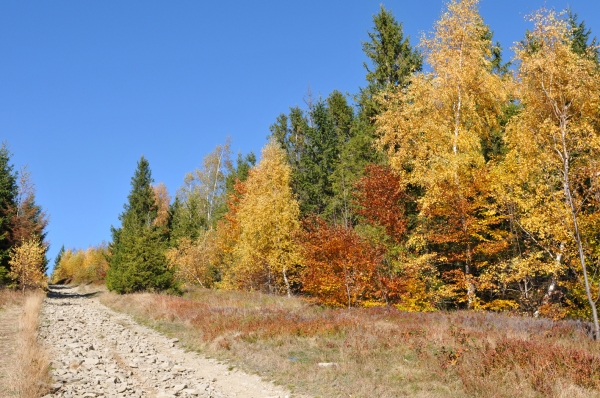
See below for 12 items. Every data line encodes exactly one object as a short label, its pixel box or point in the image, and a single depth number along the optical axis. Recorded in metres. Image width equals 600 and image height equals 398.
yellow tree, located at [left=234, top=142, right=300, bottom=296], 28.66
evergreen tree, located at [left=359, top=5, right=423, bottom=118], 25.81
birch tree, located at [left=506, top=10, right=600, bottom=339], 11.80
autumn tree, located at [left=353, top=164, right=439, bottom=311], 19.88
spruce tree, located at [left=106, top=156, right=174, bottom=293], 32.16
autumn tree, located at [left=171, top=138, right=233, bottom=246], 46.97
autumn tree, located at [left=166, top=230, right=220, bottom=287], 39.97
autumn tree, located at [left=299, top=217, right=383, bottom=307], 20.14
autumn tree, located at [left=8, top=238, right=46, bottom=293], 31.34
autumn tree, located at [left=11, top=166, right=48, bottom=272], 37.88
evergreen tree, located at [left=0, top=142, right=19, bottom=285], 32.31
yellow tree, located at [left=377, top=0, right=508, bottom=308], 18.52
